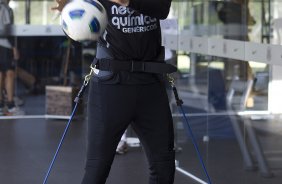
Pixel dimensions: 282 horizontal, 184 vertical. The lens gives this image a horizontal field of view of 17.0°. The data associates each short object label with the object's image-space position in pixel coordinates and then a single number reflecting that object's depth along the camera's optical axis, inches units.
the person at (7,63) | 592.8
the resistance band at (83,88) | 219.9
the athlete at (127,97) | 207.9
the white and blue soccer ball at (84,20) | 193.4
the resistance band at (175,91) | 225.5
